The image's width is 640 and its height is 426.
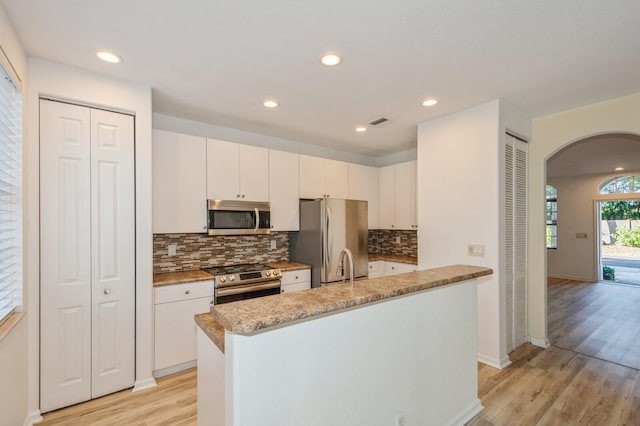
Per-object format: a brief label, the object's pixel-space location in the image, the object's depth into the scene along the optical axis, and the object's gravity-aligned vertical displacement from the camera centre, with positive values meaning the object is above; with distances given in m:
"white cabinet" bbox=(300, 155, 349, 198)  4.02 +0.52
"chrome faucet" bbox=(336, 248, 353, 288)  3.66 -0.69
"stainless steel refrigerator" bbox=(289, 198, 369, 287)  3.63 -0.27
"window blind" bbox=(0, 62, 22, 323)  1.78 +0.12
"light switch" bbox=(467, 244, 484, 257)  3.00 -0.36
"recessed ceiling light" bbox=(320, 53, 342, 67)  2.10 +1.12
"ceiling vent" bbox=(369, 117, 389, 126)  3.40 +1.08
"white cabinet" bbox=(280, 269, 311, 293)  3.52 -0.79
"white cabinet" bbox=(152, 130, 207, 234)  2.97 +0.34
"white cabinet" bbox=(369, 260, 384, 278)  4.34 -0.79
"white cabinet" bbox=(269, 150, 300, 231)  3.73 +0.31
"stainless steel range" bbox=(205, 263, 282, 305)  3.00 -0.70
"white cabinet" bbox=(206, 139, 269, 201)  3.29 +0.51
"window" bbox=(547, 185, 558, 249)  7.78 -0.06
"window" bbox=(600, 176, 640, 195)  6.64 +0.65
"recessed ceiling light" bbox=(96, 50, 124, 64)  2.08 +1.13
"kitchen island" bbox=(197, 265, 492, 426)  1.13 -0.67
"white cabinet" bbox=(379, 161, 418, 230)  4.35 +0.28
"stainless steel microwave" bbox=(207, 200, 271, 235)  3.27 -0.02
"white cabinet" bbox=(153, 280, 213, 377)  2.72 -1.00
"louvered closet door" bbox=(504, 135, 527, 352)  3.16 -0.29
